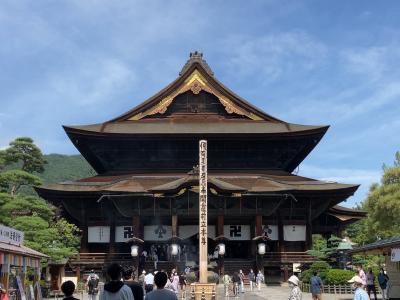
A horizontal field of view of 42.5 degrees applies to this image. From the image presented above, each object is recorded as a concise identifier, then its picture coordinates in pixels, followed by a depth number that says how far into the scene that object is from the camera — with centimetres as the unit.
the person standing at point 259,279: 2935
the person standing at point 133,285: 820
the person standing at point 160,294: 707
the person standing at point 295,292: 1498
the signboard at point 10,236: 1560
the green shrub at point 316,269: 2890
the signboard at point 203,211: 2347
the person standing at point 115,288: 676
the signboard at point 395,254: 1902
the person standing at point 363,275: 2238
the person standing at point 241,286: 2702
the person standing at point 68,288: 699
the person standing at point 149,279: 1862
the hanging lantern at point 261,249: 3256
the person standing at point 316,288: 1869
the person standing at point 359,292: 1016
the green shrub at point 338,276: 2711
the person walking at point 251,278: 2952
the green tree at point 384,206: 5356
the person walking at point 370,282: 2273
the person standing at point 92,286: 2496
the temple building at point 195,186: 3400
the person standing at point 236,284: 2642
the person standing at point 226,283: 2532
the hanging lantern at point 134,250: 3244
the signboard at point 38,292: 1967
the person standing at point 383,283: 2167
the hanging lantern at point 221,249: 3194
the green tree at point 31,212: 2834
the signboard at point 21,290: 1546
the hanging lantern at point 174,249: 3200
